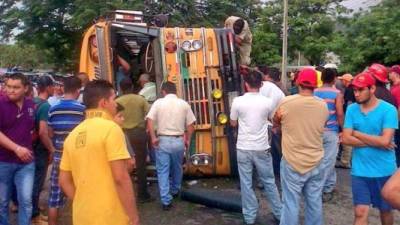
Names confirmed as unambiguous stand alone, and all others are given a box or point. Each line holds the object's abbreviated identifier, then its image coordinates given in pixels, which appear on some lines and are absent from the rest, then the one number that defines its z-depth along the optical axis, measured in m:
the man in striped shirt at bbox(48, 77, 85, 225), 5.59
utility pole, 24.83
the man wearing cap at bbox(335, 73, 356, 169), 9.30
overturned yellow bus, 7.76
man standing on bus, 8.17
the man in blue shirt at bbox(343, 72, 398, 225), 4.87
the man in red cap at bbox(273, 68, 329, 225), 5.28
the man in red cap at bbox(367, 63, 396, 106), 5.27
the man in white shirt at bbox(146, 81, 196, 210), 6.96
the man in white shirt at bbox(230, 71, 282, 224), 6.20
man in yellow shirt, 3.39
